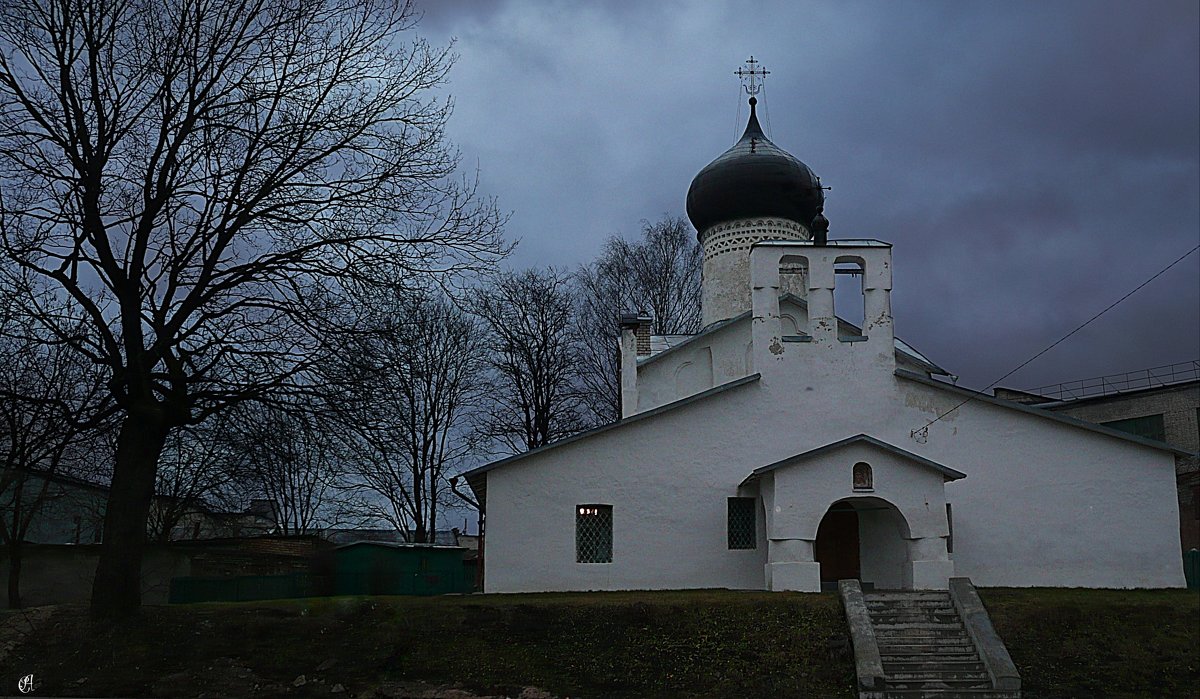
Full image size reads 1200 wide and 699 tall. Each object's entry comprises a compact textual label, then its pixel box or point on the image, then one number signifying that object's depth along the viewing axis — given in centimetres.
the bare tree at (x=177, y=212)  1420
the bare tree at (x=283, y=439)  1414
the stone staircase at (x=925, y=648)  1333
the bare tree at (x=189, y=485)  1820
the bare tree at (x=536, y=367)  3450
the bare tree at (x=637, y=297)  3566
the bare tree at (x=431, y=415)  3192
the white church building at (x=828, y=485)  1830
